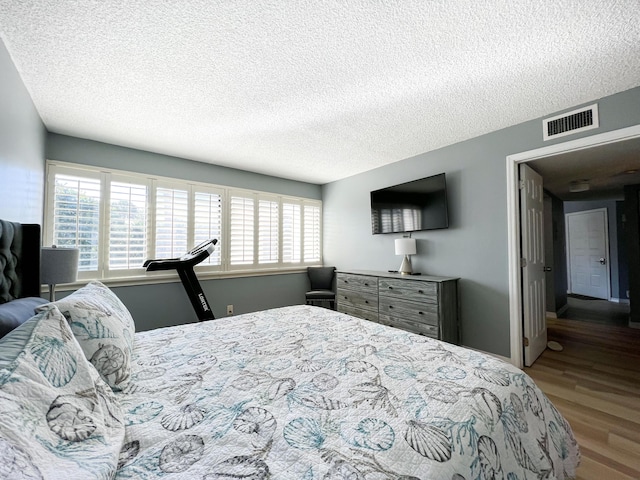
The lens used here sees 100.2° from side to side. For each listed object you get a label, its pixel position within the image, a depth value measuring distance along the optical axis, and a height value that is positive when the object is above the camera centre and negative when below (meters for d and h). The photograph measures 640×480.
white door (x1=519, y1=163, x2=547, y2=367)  2.72 -0.18
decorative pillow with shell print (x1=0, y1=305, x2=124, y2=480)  0.54 -0.39
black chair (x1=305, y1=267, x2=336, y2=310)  4.56 -0.49
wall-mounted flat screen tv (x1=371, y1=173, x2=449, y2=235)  3.21 +0.56
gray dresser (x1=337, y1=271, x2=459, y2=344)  2.79 -0.62
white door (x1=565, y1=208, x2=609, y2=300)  5.76 -0.12
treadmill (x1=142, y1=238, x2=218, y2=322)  3.00 -0.28
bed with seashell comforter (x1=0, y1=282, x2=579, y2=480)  0.64 -0.53
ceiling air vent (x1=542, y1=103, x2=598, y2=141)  2.24 +1.10
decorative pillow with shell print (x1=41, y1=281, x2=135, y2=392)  1.03 -0.35
